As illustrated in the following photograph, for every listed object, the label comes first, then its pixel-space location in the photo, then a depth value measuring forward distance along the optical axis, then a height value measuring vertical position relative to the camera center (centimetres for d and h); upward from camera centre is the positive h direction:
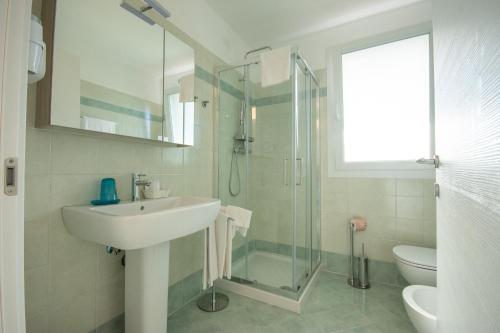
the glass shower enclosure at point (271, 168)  189 +2
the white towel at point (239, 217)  156 -33
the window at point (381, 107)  193 +60
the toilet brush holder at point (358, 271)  199 -93
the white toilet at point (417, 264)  149 -65
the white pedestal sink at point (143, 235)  85 -27
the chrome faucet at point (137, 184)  129 -8
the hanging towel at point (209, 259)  149 -60
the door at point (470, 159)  37 +3
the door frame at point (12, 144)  44 +5
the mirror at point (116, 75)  98 +52
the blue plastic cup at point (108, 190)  113 -10
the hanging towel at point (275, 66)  173 +84
